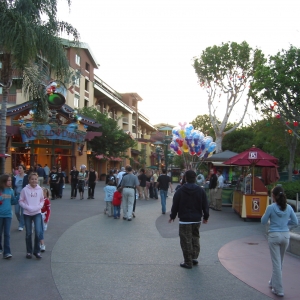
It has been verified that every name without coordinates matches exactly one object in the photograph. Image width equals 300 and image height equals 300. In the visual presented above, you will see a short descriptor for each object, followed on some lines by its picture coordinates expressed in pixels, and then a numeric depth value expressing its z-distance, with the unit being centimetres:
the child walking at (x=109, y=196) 1335
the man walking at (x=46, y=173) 2630
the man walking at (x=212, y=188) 1647
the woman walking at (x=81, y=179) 1912
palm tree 1381
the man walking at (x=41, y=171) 2408
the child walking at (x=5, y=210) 717
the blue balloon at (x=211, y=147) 2244
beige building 2883
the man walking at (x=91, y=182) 1892
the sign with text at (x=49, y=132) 2756
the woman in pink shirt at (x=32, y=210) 716
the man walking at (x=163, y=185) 1469
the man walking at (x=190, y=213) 684
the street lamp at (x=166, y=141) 2634
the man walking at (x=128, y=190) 1244
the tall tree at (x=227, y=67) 3200
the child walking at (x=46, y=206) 835
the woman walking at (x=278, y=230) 554
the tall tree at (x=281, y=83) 1730
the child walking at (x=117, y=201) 1275
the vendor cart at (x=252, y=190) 1330
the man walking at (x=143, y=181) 1988
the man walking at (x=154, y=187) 2158
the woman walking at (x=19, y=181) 1078
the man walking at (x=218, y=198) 1623
